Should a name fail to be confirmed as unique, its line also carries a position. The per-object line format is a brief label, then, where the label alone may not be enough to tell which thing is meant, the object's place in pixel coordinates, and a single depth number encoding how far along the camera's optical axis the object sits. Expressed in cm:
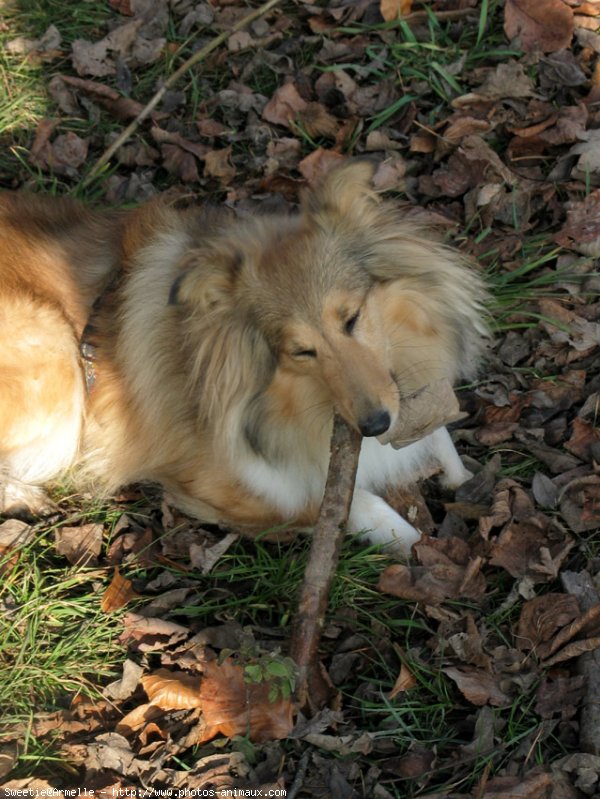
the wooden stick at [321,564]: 286
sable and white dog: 299
